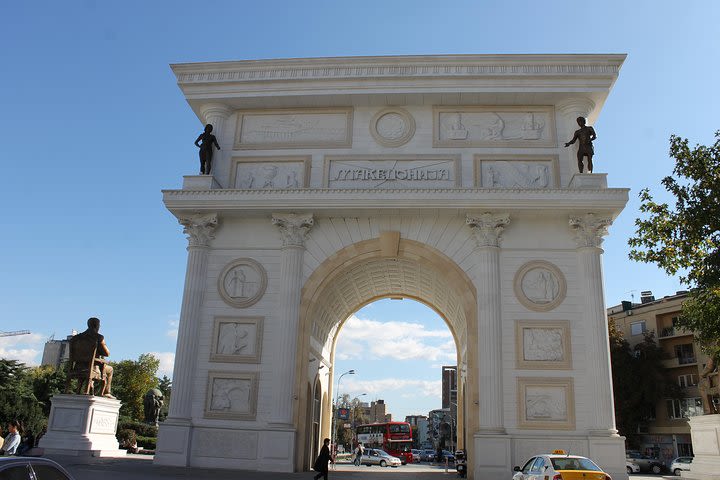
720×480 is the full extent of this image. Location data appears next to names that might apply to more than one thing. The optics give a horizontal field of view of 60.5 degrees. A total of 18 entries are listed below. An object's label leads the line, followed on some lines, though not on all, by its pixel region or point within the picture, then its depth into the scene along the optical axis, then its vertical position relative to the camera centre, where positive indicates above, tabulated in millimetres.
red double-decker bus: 57219 -197
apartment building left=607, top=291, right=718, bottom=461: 51719 +6329
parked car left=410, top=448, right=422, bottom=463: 66562 -1849
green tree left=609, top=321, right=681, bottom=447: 50344 +4836
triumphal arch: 23406 +8085
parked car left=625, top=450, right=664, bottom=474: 42875 -1068
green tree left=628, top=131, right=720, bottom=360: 18062 +6242
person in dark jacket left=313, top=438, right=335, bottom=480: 19375 -820
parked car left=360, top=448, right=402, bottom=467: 44688 -1622
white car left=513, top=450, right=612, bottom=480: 13578 -547
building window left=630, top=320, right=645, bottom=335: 58406 +10828
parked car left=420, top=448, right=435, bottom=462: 67438 -1907
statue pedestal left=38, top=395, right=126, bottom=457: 22297 -107
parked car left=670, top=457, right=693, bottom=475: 37906 -913
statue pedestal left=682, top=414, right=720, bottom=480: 22406 +67
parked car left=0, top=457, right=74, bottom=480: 6861 -527
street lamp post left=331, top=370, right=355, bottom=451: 61738 +704
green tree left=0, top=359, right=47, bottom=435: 42562 +1500
